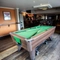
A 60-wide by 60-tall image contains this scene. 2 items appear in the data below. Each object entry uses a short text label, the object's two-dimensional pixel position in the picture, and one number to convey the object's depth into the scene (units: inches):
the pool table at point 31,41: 79.8
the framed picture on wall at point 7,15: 204.2
